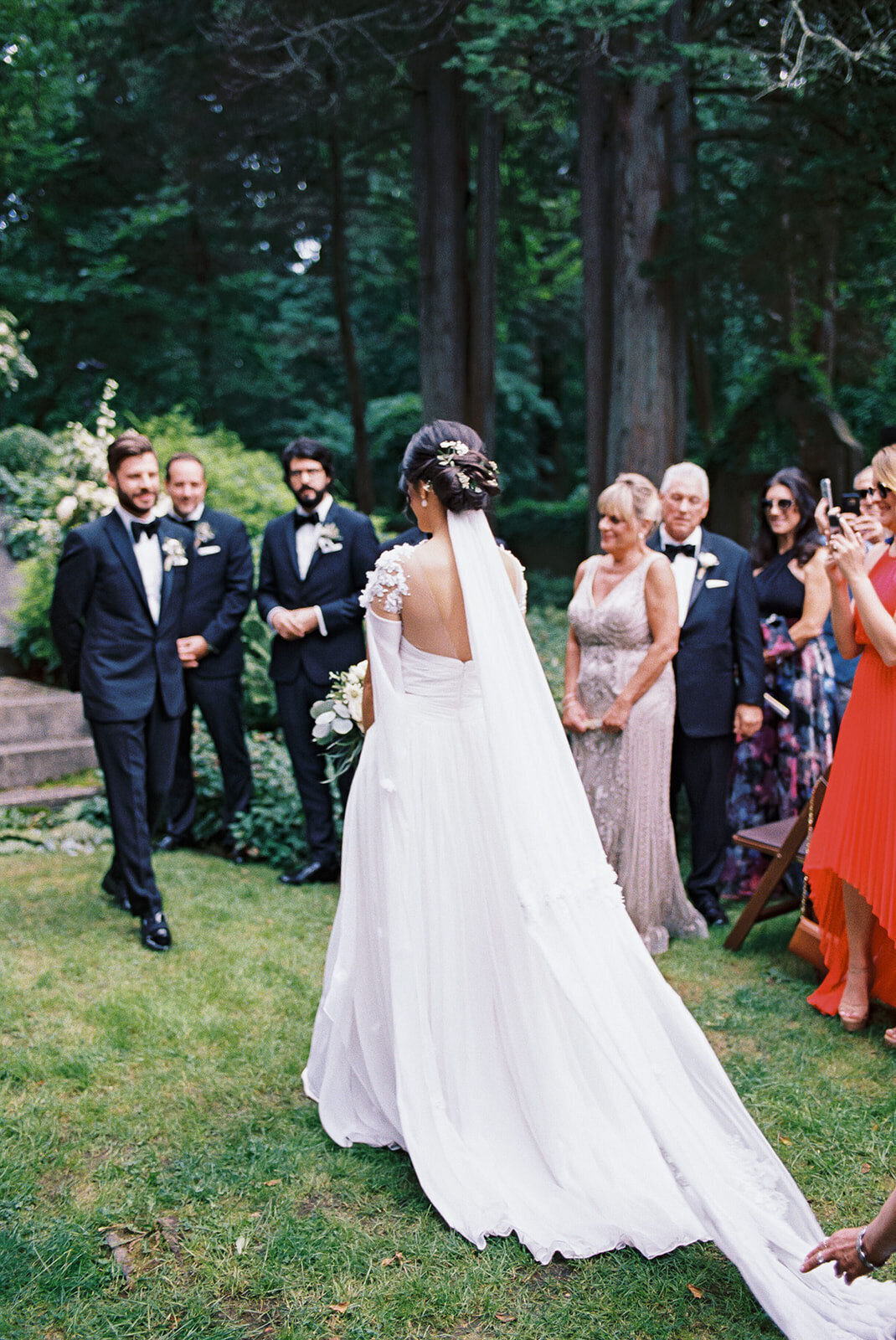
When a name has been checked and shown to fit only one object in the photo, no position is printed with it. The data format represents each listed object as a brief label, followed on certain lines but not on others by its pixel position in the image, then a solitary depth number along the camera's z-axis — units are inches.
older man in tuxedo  217.8
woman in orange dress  149.0
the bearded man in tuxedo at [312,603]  240.7
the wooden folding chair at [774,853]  190.1
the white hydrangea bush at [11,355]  495.4
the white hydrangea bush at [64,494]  351.9
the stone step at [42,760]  307.9
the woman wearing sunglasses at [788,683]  224.7
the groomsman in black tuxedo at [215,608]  260.5
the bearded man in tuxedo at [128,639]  199.8
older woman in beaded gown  198.7
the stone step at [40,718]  325.4
